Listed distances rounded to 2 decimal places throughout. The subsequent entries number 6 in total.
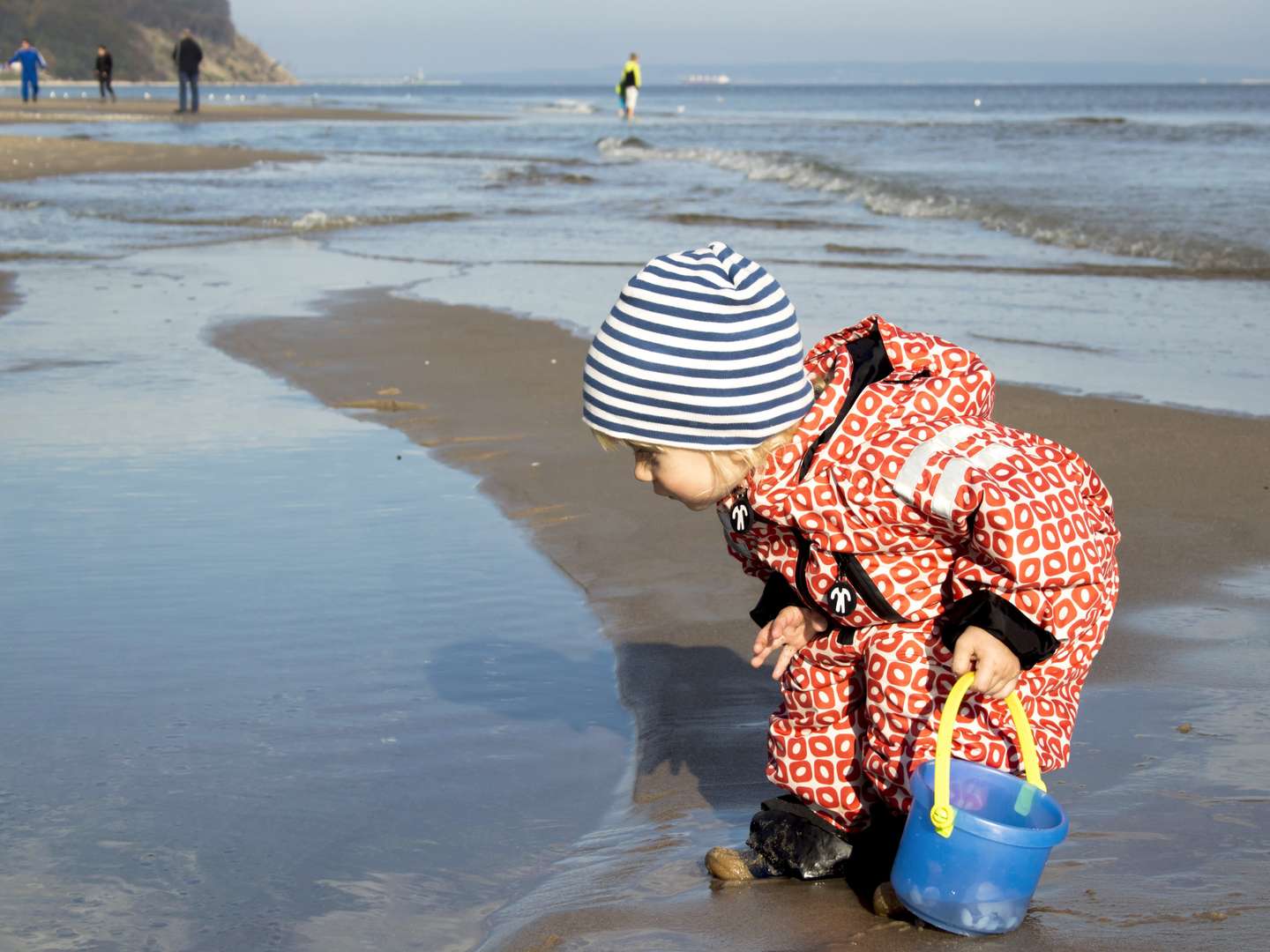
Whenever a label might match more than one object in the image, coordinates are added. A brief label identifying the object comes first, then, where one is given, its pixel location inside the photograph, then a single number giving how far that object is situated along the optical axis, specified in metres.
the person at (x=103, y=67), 41.08
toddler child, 1.96
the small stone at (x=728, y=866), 2.21
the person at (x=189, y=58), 32.94
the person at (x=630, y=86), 35.28
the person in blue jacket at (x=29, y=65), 37.19
